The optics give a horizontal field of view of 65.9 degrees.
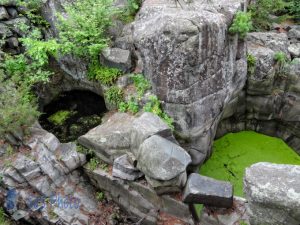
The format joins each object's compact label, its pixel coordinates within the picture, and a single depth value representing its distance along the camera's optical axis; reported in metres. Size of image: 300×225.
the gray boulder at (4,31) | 6.65
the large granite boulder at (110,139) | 5.40
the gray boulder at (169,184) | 4.67
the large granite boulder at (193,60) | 5.18
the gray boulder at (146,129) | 4.85
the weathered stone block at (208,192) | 4.60
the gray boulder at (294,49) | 6.95
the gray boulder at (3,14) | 6.76
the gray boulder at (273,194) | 3.67
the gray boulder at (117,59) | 6.30
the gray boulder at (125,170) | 5.11
